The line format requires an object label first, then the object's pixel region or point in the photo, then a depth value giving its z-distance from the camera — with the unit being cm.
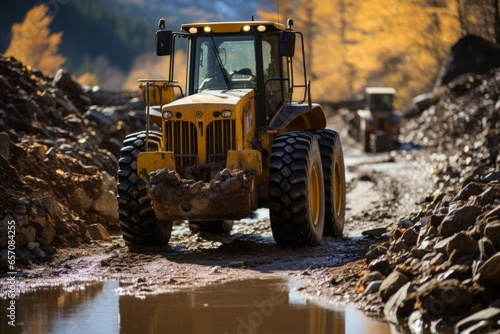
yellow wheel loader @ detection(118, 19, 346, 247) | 2291
